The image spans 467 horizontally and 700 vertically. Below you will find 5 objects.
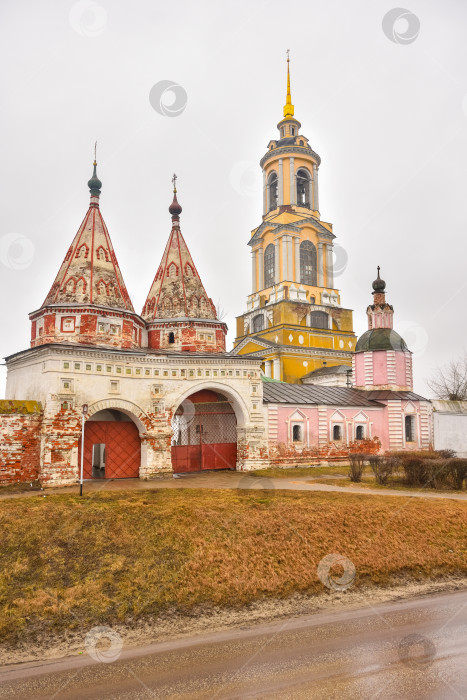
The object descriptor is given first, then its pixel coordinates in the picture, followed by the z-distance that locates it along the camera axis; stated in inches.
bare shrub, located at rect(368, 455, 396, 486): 689.6
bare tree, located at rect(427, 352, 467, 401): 2042.3
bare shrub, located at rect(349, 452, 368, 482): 725.3
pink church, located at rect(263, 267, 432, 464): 949.2
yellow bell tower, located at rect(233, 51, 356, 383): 1760.6
